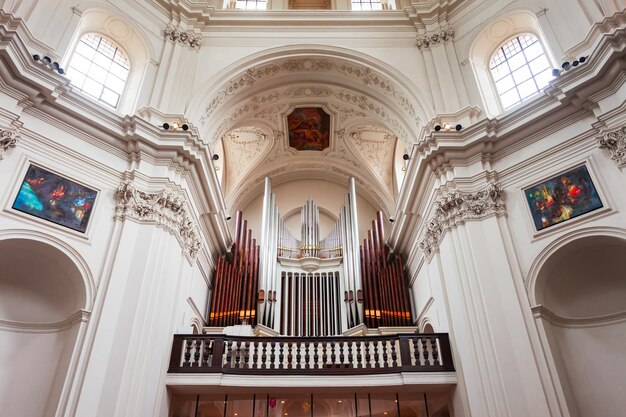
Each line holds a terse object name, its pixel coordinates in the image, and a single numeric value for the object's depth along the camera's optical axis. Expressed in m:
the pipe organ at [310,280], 12.97
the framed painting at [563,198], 8.10
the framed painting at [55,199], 7.86
